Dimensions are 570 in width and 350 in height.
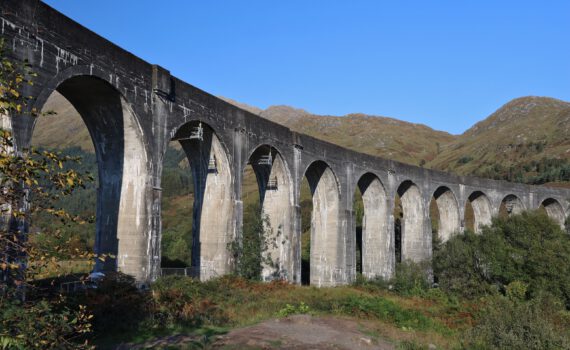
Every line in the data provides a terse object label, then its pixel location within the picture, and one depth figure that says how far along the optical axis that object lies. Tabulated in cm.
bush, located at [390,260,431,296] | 2875
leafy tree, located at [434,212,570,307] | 2522
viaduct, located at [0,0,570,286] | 1425
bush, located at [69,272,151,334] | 1282
